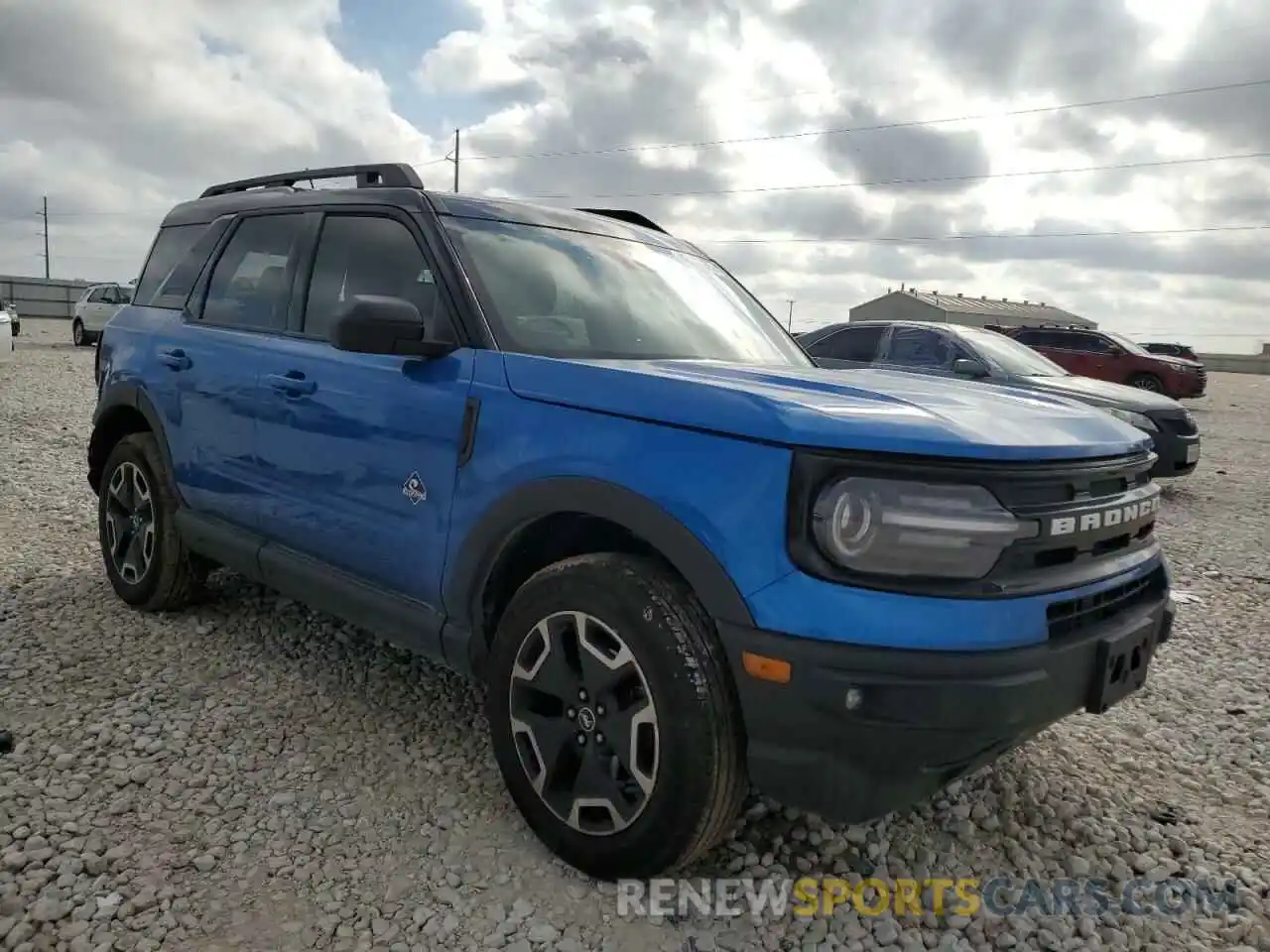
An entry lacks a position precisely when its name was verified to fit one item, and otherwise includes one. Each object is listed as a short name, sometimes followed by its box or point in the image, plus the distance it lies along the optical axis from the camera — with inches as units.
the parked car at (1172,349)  1227.4
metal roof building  2450.8
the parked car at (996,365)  341.1
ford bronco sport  79.4
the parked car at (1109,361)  714.2
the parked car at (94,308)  950.4
